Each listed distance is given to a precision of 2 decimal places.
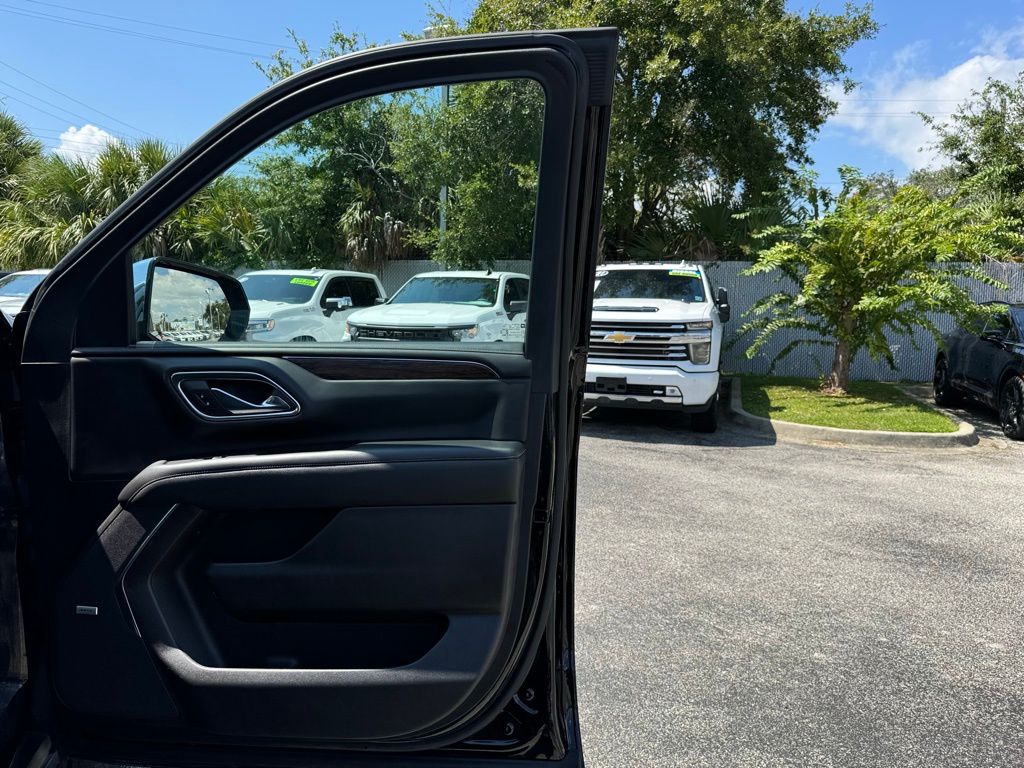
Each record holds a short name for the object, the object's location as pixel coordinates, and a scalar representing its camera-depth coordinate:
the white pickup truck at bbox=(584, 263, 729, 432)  9.06
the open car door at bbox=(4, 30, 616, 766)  1.78
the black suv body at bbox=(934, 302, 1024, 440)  9.53
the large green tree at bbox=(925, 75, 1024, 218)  17.66
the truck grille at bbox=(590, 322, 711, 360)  9.07
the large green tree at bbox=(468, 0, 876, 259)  13.92
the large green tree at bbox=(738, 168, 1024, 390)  10.06
